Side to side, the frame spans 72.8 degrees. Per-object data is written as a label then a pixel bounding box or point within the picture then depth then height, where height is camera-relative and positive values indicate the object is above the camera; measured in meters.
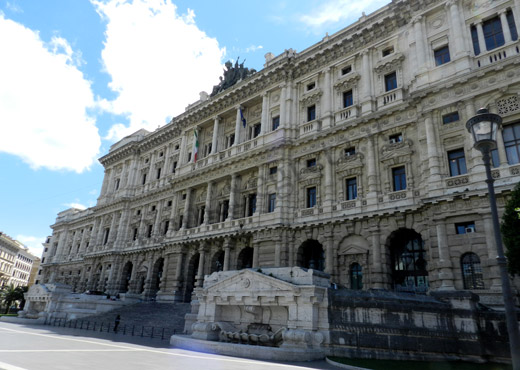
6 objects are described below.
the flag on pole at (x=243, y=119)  34.88 +18.22
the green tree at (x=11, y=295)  52.00 +0.63
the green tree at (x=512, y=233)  13.56 +3.64
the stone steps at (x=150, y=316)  25.31 -0.58
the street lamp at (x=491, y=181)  7.12 +3.32
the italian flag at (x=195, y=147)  38.47 +16.94
